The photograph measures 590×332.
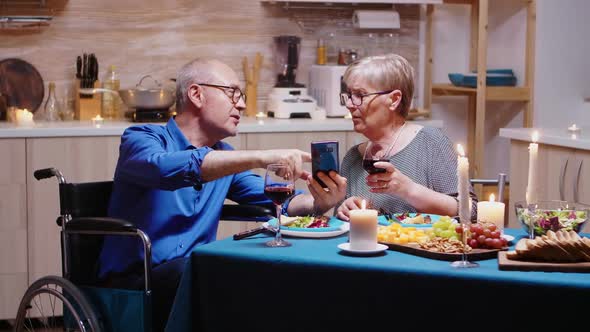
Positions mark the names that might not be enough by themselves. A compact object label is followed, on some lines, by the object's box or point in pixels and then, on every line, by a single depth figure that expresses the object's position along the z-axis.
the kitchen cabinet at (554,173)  3.64
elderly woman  2.88
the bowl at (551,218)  2.14
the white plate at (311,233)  2.26
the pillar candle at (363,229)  2.03
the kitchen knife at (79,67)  4.70
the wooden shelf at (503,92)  5.01
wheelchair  2.40
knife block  4.70
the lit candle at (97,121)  4.42
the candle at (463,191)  1.87
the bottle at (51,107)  4.66
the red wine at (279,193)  2.15
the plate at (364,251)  2.02
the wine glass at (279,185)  2.15
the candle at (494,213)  2.28
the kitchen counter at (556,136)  3.63
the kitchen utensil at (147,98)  4.48
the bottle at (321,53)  5.00
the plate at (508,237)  2.18
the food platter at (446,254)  1.97
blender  4.77
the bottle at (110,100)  4.76
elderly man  2.40
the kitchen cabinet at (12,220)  4.12
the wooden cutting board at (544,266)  1.84
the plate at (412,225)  2.35
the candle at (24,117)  4.43
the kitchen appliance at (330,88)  4.77
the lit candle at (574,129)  3.93
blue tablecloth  1.81
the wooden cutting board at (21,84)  4.70
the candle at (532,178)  2.15
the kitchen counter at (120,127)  4.14
